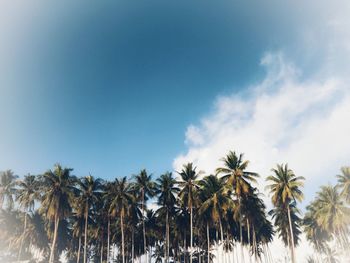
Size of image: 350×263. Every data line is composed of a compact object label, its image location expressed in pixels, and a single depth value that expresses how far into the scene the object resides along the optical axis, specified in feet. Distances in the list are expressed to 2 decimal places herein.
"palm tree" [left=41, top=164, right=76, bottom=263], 157.48
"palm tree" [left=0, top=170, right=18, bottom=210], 201.93
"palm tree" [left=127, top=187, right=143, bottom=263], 175.33
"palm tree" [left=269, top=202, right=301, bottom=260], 207.88
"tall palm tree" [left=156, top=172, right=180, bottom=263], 180.24
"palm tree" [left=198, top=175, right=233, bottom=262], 157.28
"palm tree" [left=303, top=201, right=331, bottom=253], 239.05
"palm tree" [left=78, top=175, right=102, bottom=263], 174.70
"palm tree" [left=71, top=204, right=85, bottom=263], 174.29
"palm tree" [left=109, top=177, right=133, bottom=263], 167.19
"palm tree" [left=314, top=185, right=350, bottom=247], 188.96
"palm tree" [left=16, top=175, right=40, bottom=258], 176.65
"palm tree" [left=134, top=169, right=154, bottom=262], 183.52
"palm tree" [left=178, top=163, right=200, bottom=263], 164.45
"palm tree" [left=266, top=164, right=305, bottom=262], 157.07
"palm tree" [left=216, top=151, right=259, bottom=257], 152.97
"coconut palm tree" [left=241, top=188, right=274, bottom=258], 165.78
